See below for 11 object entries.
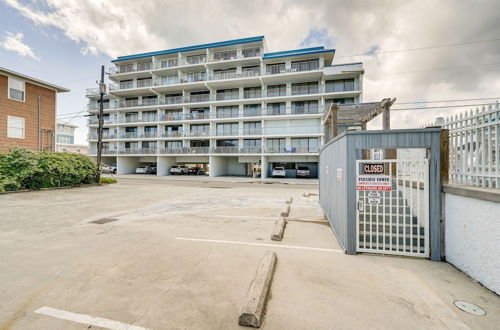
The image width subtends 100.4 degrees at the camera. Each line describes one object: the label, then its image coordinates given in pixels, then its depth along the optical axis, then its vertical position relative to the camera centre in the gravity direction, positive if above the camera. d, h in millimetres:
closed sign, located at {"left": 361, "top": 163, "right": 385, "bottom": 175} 4453 -40
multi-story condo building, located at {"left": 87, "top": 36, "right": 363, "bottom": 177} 26375 +8771
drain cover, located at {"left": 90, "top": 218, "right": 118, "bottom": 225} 6726 -1812
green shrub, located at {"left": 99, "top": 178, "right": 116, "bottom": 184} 18481 -1324
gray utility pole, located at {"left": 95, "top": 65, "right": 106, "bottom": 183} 17103 +3707
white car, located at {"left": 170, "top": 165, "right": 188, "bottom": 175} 31375 -625
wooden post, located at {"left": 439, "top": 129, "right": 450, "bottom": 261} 4273 -14
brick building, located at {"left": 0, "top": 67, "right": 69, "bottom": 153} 17250 +4874
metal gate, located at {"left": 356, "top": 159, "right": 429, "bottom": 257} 4355 -799
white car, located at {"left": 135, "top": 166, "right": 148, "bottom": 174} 32953 -668
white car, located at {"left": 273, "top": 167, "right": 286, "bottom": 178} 26641 -763
